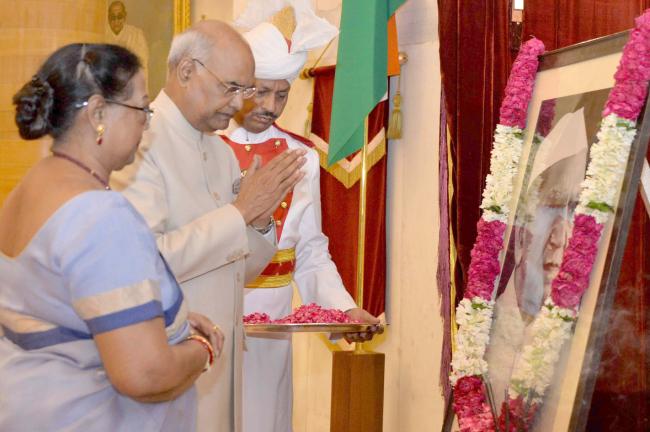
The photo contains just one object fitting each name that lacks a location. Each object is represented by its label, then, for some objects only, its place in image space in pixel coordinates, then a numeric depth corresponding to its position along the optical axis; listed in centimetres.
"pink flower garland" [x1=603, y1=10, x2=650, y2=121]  315
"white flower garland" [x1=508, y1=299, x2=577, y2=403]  329
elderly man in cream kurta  283
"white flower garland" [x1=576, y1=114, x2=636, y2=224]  319
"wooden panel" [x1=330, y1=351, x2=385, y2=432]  476
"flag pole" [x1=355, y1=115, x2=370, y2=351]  529
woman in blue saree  196
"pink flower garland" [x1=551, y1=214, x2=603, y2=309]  323
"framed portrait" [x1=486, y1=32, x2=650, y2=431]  315
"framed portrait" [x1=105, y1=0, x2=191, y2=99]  670
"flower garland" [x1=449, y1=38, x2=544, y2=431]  382
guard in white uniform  382
